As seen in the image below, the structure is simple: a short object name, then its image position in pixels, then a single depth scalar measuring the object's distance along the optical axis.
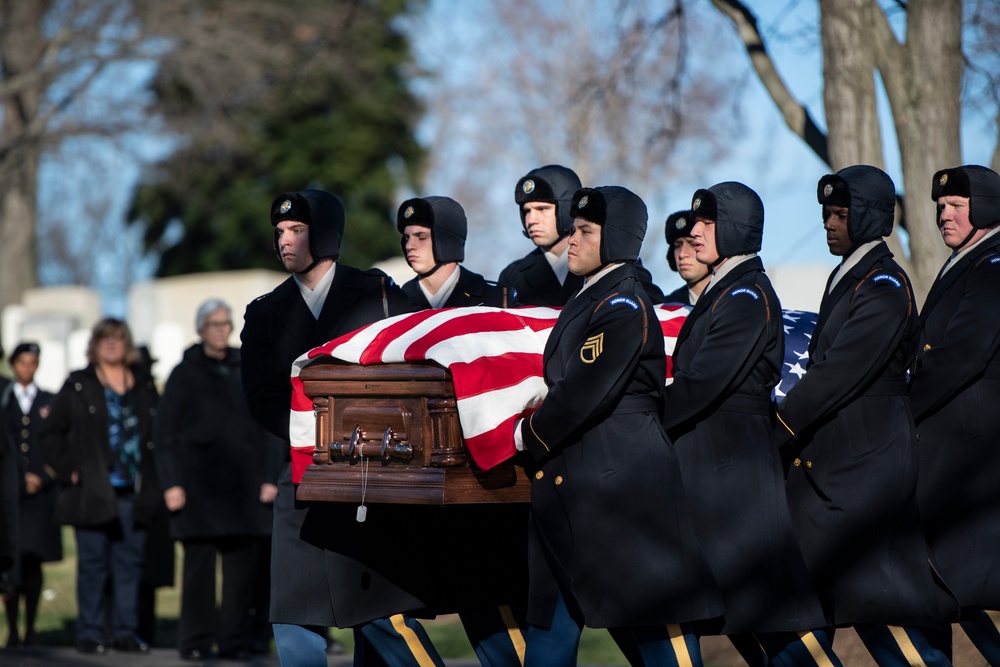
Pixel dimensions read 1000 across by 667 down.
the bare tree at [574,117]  55.37
